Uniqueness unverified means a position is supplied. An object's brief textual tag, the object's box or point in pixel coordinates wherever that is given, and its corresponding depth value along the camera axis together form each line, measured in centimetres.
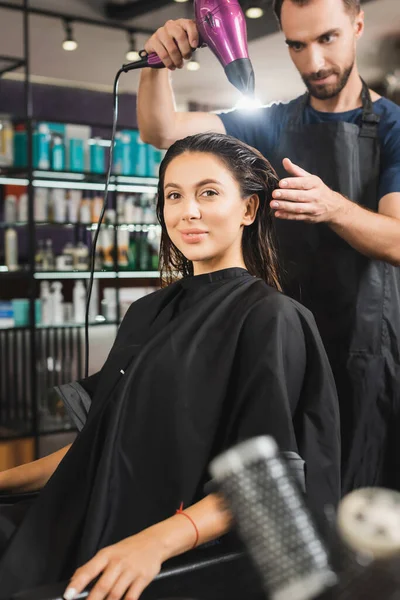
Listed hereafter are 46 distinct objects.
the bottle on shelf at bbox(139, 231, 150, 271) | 516
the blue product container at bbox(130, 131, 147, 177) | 516
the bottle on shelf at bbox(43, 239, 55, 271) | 480
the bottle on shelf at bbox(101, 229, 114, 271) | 501
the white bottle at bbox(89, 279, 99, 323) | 495
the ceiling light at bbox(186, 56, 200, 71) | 503
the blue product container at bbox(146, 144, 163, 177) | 520
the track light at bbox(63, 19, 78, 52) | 480
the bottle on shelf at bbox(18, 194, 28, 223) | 466
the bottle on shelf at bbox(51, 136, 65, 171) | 475
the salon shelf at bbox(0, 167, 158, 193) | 459
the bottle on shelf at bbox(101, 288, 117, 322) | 501
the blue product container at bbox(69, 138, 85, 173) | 486
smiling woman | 128
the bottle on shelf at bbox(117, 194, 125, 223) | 509
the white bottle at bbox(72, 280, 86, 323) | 489
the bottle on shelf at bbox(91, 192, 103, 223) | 500
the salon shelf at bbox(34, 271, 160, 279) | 470
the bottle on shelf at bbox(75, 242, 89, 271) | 498
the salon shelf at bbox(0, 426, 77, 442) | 449
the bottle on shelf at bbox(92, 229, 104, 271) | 498
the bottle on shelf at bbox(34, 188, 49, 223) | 473
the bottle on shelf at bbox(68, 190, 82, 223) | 490
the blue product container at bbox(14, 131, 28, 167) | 455
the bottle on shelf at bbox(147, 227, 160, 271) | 516
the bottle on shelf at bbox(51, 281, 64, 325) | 479
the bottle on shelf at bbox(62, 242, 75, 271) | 488
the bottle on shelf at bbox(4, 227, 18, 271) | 465
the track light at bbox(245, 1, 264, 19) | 418
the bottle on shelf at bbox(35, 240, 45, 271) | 474
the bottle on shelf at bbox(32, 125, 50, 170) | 468
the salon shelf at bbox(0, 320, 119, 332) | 459
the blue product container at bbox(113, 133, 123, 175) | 511
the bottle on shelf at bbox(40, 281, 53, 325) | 478
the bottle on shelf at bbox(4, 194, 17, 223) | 473
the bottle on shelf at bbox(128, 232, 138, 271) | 513
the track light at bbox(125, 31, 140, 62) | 498
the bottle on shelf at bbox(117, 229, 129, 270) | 506
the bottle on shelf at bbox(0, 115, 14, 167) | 454
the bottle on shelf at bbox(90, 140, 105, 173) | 498
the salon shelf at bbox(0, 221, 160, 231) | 472
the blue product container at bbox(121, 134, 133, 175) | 512
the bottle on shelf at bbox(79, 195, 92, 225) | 496
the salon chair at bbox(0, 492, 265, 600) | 89
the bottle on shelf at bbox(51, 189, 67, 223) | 480
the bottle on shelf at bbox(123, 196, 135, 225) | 512
